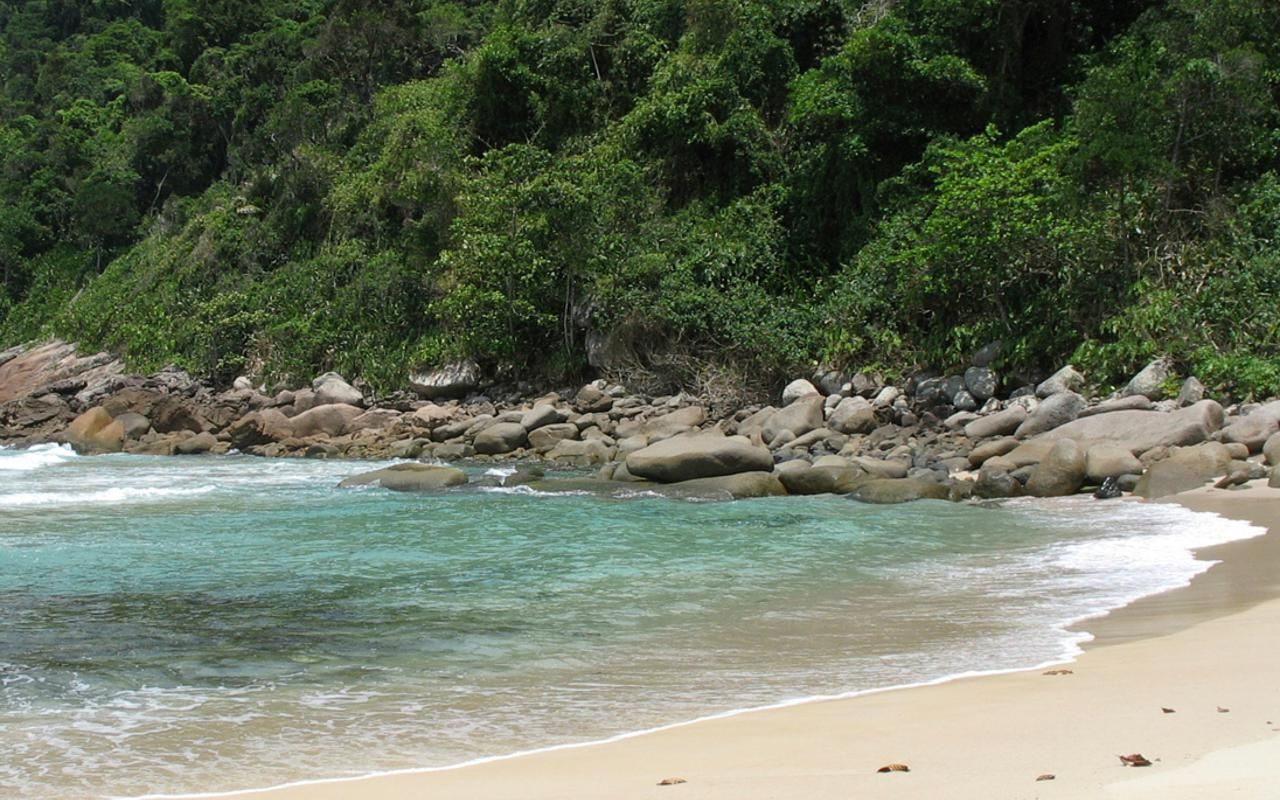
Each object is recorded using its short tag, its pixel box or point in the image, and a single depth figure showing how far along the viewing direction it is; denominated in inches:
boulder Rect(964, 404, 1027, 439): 625.0
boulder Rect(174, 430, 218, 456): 879.1
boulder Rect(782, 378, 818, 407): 756.6
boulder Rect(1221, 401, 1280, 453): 514.9
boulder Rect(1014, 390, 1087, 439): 599.2
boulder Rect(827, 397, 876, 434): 688.4
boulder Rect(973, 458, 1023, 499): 518.3
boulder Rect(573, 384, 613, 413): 832.9
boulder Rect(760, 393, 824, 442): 692.7
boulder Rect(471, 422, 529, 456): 768.3
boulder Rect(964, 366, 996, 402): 687.7
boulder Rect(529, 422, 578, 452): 759.7
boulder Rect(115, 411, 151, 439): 929.5
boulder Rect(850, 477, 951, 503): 514.6
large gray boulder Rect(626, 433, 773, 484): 581.6
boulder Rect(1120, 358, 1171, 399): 607.2
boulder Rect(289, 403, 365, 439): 895.1
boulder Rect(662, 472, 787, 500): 552.4
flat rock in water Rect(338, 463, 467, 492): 607.8
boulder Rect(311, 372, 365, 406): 971.9
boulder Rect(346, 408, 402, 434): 886.4
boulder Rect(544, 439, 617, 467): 704.4
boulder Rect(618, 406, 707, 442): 730.8
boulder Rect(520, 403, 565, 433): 781.9
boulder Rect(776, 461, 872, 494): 550.6
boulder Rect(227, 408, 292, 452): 885.2
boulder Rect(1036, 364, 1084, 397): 642.8
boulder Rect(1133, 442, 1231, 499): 478.6
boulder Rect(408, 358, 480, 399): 970.1
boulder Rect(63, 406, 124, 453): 911.7
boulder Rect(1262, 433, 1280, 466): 488.4
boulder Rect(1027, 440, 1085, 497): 507.8
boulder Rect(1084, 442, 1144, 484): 504.7
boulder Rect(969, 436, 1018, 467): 577.3
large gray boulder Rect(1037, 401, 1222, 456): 528.3
